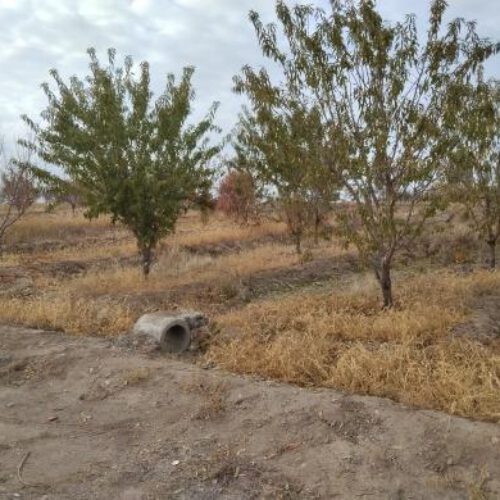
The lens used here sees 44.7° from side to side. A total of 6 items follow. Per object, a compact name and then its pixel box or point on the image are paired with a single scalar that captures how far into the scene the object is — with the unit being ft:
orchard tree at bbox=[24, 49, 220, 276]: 38.86
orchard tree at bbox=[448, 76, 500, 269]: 25.64
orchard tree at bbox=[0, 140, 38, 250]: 52.41
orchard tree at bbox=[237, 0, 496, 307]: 25.90
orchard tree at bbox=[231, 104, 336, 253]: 27.53
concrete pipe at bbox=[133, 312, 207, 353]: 23.73
